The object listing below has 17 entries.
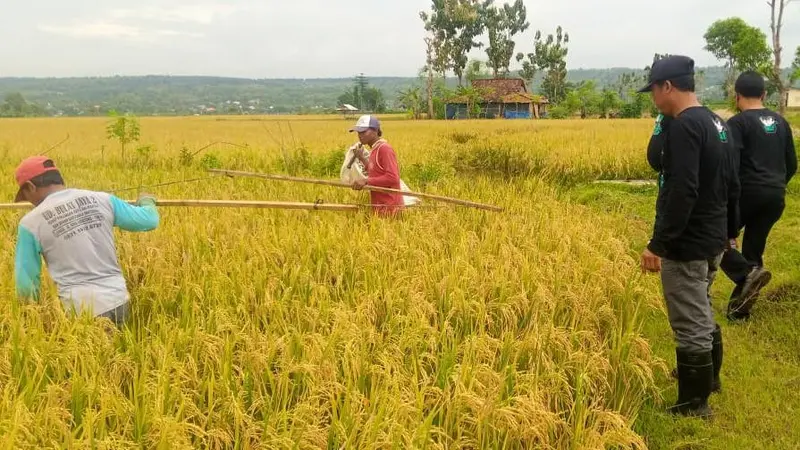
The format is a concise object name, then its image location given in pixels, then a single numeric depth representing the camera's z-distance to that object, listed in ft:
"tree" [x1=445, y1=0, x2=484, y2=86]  163.73
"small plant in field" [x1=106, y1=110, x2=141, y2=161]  33.57
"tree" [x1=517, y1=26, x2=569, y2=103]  190.80
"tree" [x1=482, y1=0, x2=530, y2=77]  188.55
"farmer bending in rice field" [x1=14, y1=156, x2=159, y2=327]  9.21
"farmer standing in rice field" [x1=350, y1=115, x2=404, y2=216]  16.19
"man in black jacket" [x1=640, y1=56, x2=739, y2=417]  8.96
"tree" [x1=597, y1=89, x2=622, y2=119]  147.33
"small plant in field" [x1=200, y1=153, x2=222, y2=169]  33.37
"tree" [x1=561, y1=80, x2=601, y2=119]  143.33
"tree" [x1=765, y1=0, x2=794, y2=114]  55.41
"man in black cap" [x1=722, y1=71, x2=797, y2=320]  13.14
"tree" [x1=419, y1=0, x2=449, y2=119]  165.17
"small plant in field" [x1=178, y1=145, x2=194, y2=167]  35.47
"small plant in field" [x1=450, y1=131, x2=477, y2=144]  54.32
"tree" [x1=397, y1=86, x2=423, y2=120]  150.61
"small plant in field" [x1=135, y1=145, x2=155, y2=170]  35.06
